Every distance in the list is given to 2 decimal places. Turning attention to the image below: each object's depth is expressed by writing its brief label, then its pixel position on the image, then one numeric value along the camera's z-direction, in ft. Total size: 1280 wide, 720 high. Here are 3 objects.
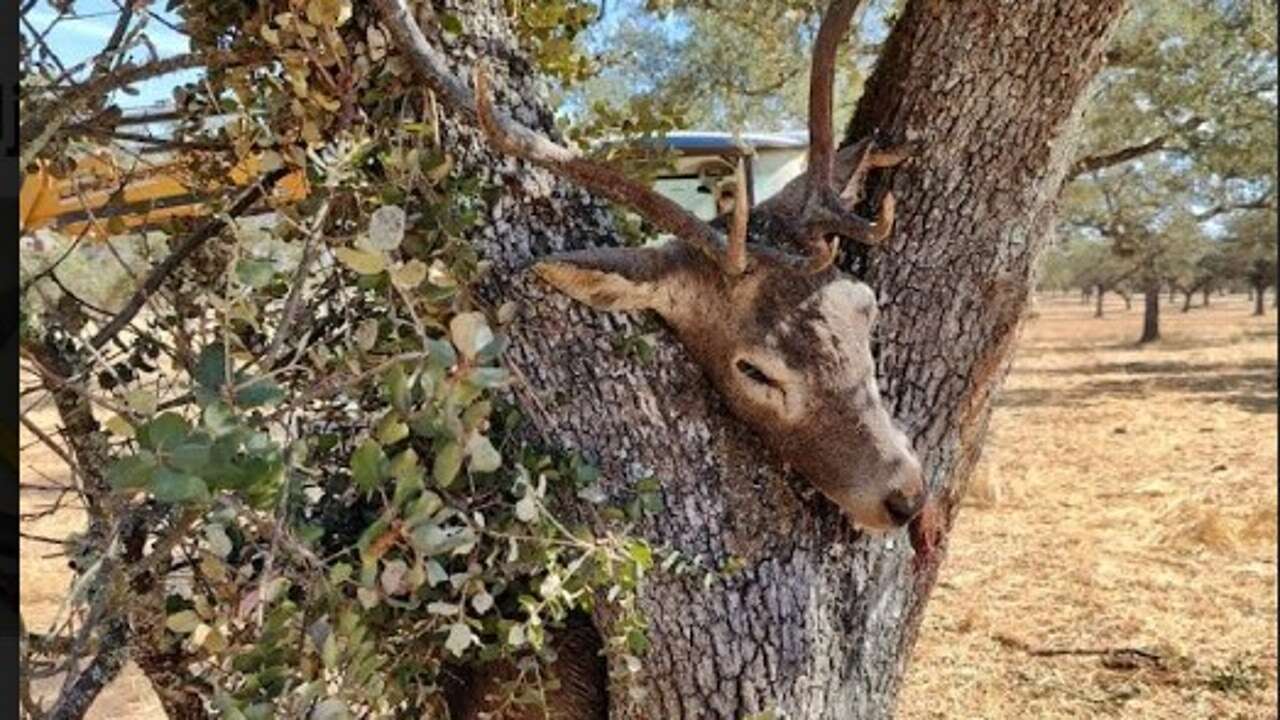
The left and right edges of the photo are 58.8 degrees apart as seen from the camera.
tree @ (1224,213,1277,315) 77.36
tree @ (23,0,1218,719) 4.45
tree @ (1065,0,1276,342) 28.96
